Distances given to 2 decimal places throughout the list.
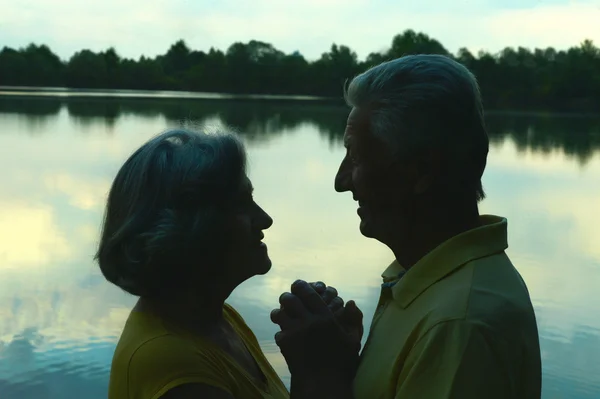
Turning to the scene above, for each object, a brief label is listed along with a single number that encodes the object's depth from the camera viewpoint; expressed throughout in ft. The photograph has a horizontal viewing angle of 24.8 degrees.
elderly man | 5.11
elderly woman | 5.51
